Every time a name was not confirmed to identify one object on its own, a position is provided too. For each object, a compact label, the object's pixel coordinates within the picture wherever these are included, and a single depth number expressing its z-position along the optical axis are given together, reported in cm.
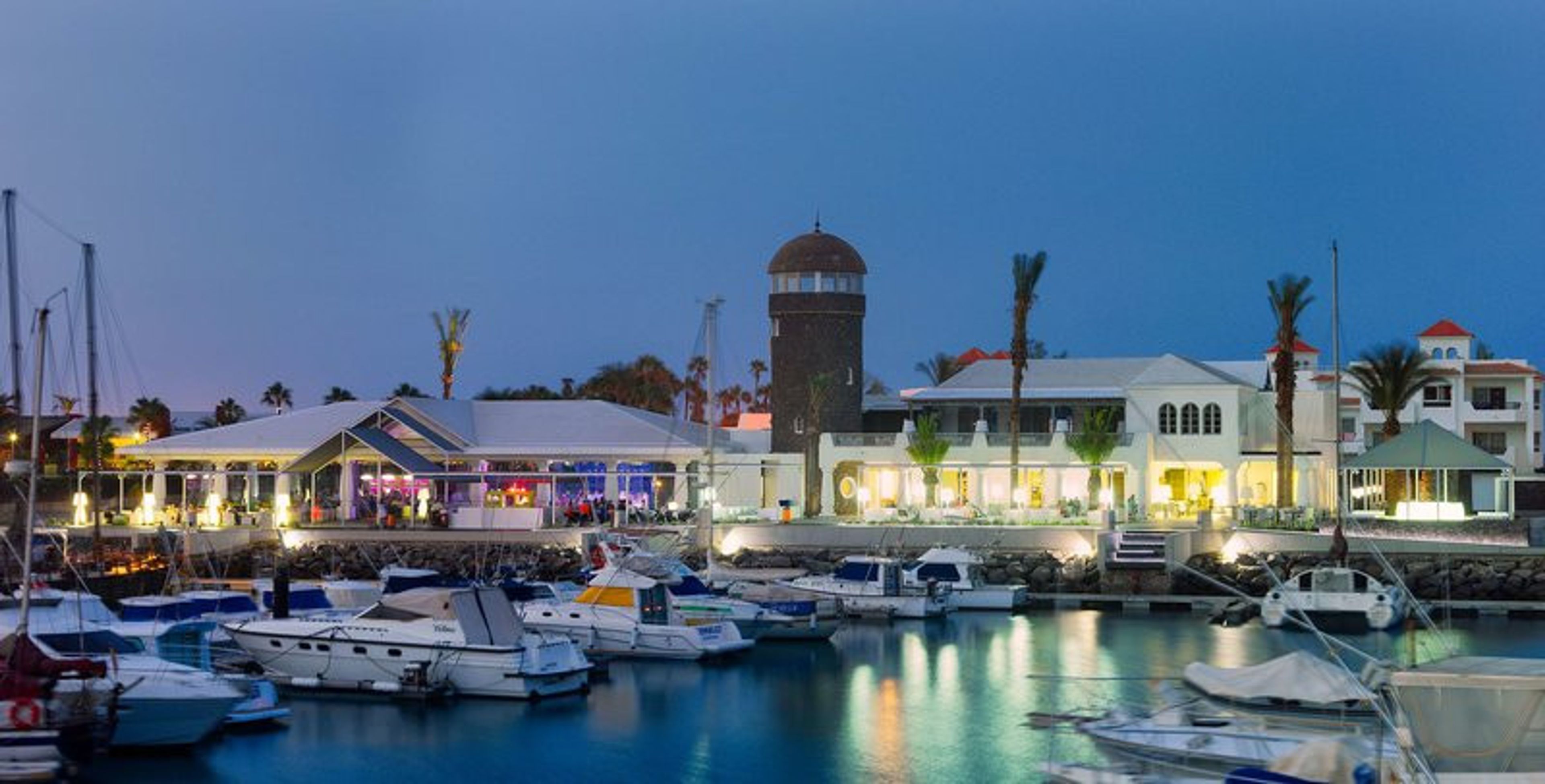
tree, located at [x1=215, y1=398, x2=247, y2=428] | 10381
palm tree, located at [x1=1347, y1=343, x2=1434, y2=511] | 7212
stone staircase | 5841
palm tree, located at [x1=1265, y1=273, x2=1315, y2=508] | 6681
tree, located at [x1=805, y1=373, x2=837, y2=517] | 7269
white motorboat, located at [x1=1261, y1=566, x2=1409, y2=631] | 4919
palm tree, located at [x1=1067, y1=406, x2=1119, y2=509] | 6688
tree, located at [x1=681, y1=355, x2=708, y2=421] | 11781
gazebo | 6331
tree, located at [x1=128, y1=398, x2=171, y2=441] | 10150
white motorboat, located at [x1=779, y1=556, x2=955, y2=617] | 5344
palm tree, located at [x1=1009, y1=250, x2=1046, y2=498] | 7019
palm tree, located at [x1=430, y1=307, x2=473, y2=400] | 9325
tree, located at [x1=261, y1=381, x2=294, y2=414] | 11412
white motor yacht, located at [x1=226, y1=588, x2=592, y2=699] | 3784
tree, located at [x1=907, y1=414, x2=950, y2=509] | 6888
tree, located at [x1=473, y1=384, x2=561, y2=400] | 11669
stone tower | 7506
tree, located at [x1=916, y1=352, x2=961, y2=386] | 11694
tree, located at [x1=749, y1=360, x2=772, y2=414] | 13575
